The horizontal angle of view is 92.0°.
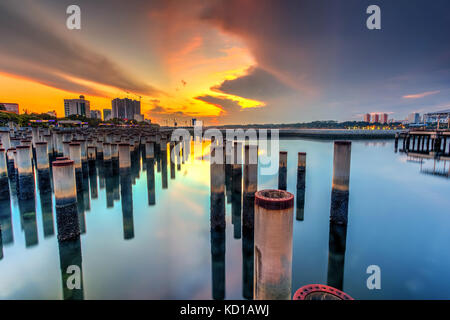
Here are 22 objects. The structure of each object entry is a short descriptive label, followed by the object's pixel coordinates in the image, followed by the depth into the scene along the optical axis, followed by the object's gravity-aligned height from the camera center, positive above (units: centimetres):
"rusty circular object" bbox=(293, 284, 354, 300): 333 -247
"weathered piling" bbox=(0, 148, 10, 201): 1086 -213
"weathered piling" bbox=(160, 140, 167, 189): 1738 -287
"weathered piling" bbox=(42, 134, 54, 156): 2317 -64
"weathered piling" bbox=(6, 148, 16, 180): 1683 -212
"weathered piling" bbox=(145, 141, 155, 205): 1333 -250
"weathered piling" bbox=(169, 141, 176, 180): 1970 -306
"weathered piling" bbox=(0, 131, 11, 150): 1673 -8
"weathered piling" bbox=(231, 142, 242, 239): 991 -282
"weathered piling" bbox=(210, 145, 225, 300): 692 -321
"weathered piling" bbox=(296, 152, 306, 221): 1170 -268
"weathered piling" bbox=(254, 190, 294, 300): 316 -165
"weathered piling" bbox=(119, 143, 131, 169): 1169 -105
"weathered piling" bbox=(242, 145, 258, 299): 786 -242
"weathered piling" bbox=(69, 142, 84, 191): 1220 -125
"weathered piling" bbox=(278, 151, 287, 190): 1218 -198
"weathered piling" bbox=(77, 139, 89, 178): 1663 -191
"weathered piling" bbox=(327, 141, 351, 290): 770 -301
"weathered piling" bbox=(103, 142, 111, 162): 1769 -114
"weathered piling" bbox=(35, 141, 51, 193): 1198 -164
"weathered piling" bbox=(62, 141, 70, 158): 1431 -70
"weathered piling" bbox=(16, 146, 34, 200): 1105 -180
